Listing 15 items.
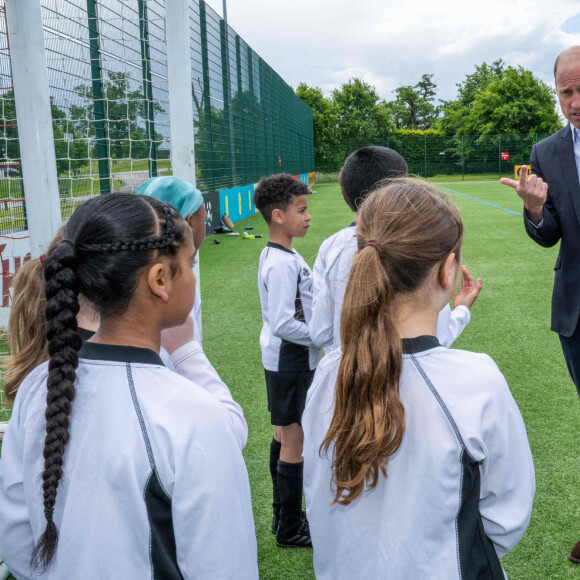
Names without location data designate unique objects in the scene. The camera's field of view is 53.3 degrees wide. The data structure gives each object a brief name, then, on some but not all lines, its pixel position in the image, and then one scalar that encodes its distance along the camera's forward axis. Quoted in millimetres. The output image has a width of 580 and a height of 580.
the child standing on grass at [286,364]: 2396
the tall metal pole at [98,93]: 4848
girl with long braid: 1020
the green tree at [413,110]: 73644
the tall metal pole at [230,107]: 14477
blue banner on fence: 13727
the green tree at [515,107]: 38688
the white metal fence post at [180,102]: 2689
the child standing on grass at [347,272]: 1920
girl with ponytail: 1119
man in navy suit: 2361
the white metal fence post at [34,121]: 1814
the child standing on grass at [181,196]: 1818
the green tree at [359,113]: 44875
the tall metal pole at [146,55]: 5428
